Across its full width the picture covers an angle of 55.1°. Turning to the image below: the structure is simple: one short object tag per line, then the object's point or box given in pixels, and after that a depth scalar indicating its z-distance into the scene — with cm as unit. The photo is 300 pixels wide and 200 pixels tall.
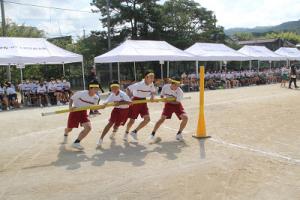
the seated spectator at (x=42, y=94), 1368
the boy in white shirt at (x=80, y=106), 606
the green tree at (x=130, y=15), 2777
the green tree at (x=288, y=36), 7568
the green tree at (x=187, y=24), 2947
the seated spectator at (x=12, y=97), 1337
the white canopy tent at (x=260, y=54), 2453
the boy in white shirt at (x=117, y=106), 626
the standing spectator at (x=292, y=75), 1849
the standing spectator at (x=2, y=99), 1305
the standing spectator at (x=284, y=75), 2046
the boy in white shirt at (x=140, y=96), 668
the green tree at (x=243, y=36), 7782
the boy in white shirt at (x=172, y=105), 663
